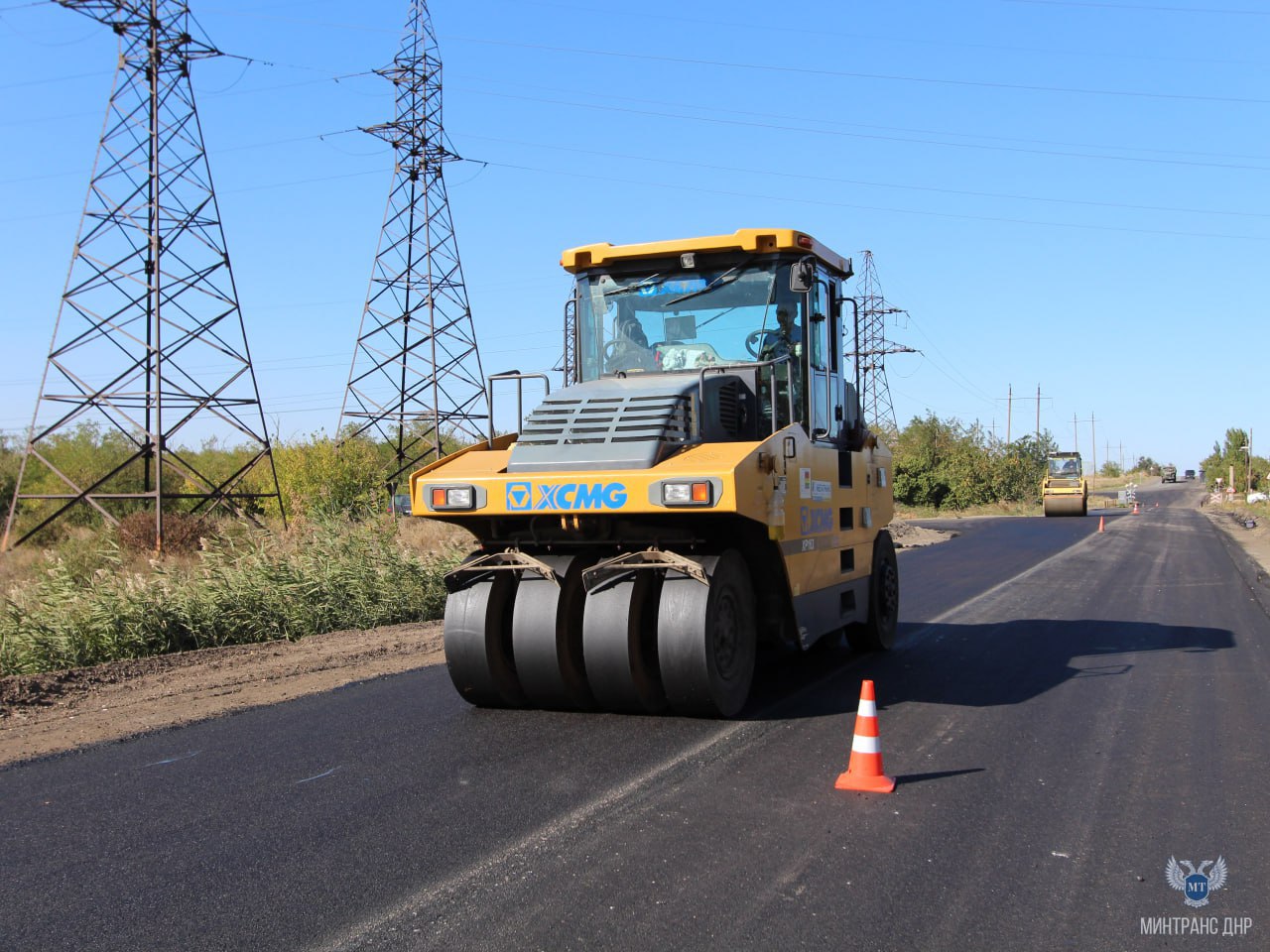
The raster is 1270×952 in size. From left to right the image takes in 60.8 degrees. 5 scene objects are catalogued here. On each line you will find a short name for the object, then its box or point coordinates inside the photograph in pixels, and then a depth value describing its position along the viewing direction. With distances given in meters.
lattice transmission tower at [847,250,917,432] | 54.71
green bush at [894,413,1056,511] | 56.41
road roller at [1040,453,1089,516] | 44.44
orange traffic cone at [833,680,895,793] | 5.46
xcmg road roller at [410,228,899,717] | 6.62
